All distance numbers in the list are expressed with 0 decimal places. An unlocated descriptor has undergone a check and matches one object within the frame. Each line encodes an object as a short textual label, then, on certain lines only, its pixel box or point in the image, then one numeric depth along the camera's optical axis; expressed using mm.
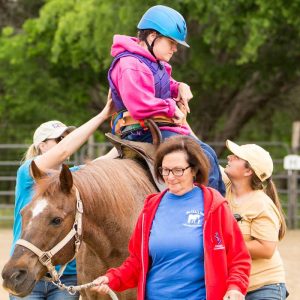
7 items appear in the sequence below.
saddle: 10828
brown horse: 9047
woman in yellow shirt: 10187
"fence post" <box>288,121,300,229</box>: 38625
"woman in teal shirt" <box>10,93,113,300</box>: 10375
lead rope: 8844
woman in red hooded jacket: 8336
